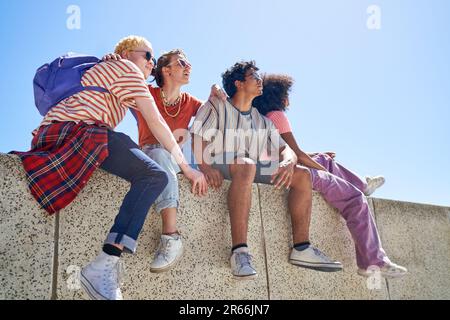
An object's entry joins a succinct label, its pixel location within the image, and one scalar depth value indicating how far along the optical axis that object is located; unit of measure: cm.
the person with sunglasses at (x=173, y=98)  411
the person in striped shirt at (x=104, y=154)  260
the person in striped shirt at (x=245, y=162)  350
